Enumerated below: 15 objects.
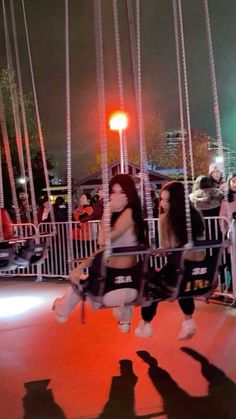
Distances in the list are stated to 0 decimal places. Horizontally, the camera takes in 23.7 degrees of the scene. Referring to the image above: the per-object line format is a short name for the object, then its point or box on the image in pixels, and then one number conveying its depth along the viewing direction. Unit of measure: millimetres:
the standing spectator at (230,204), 7441
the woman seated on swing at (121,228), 4961
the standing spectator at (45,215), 10836
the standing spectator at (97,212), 9625
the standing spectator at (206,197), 7773
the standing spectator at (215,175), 7888
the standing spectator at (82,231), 9680
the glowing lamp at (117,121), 9562
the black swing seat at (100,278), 4574
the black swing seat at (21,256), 6953
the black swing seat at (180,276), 4887
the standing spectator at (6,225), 7570
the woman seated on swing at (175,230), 5262
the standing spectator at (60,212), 10641
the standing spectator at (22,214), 13516
